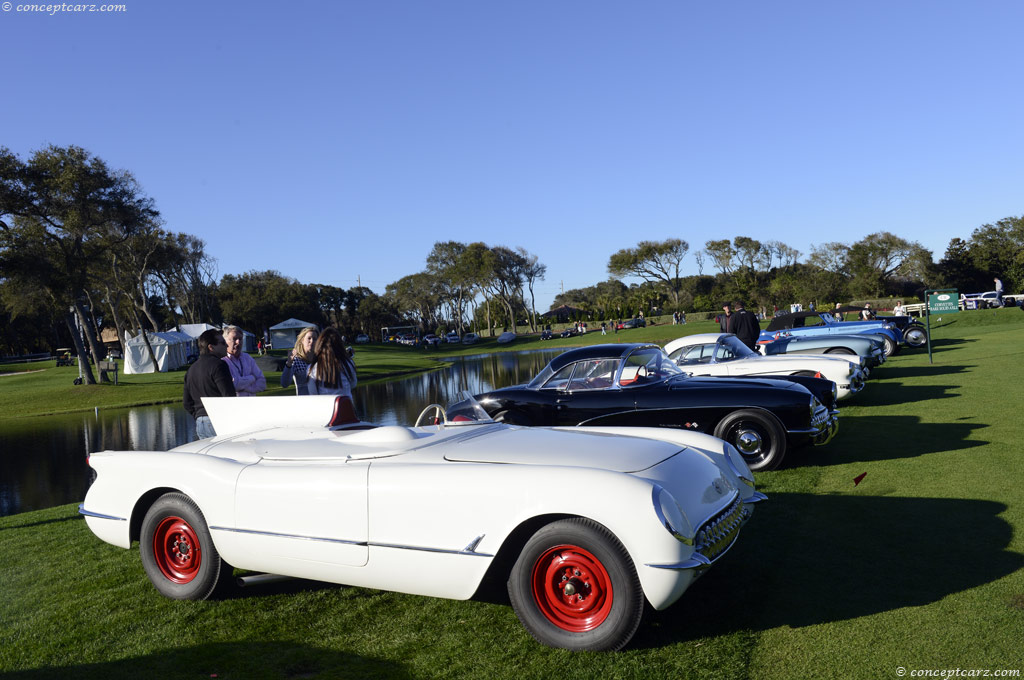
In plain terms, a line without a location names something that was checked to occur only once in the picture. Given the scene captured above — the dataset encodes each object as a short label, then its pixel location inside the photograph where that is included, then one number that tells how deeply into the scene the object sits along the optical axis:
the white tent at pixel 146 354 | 42.47
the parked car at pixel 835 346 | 14.63
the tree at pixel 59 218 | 30.14
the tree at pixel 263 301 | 81.50
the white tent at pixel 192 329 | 50.38
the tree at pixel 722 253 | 79.44
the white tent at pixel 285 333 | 65.50
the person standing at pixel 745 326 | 14.05
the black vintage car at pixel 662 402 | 7.00
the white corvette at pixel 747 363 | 10.34
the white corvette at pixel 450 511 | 3.19
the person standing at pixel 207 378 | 6.43
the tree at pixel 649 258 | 79.81
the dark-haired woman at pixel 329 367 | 6.57
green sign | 17.72
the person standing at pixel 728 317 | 14.18
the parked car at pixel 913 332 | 22.70
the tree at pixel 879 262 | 69.00
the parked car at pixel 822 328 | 18.17
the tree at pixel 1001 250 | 64.81
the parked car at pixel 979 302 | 51.34
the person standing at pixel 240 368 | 7.02
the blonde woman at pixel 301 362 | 7.15
